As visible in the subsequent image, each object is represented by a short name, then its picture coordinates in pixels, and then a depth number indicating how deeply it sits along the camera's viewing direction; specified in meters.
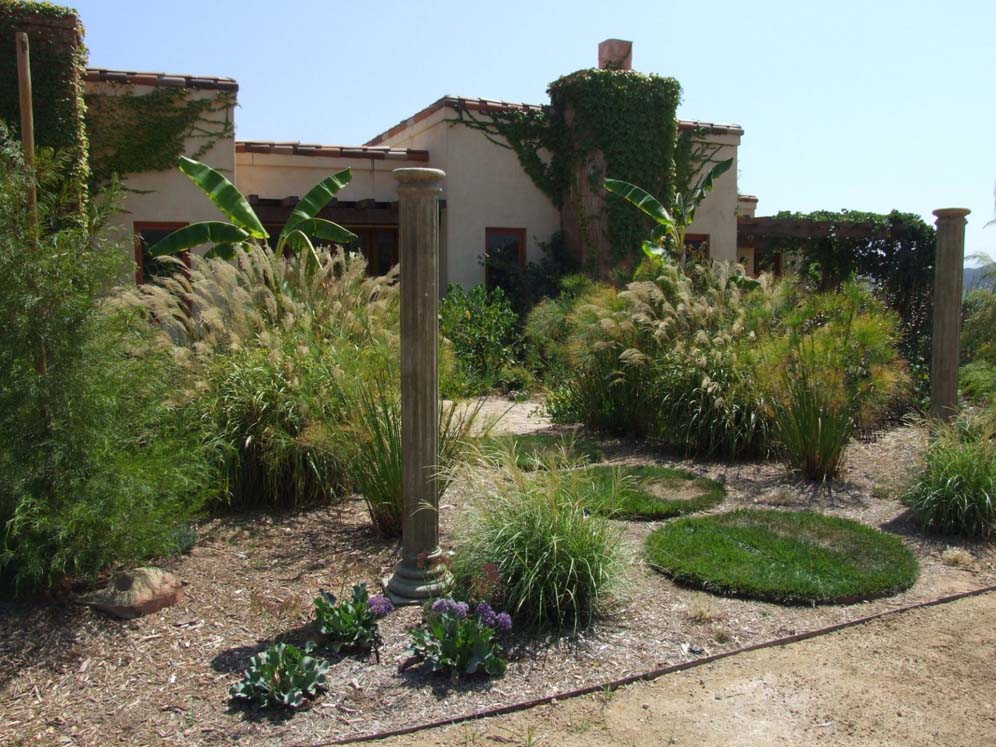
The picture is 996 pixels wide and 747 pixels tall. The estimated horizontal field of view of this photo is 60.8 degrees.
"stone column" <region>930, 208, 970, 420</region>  6.82
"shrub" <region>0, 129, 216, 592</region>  3.98
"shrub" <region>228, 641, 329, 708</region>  3.41
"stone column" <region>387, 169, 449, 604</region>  4.40
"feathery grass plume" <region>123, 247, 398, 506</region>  5.97
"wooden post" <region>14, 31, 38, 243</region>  4.16
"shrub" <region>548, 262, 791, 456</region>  7.99
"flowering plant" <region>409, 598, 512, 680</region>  3.67
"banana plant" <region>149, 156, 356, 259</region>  10.76
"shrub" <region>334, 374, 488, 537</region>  5.31
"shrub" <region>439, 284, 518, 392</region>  13.13
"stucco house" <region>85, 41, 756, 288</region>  13.43
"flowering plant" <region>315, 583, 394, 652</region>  3.87
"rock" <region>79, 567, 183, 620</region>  4.14
